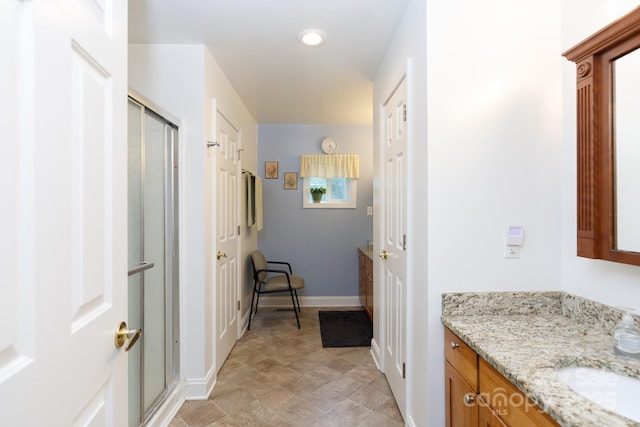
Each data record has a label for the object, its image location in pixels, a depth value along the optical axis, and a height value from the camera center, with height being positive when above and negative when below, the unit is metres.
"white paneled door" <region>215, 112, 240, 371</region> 2.43 -0.20
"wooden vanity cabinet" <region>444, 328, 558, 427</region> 0.86 -0.61
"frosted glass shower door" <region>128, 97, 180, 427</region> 1.59 -0.24
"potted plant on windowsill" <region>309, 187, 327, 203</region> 4.13 +0.28
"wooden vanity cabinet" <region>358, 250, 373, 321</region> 3.44 -0.81
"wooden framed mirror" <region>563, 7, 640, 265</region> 1.06 +0.26
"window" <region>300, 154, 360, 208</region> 4.10 +0.52
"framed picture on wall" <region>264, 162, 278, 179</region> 4.17 +0.59
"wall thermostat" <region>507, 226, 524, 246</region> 1.39 -0.11
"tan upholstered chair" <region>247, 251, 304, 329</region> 3.37 -0.76
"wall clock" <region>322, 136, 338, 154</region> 4.16 +0.93
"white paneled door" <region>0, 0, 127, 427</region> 0.51 +0.01
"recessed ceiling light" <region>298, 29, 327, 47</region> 1.96 +1.14
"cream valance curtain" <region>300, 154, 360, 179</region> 4.10 +0.61
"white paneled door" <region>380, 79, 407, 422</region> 1.80 -0.18
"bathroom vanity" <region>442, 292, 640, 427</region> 0.78 -0.45
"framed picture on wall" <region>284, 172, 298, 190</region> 4.18 +0.45
